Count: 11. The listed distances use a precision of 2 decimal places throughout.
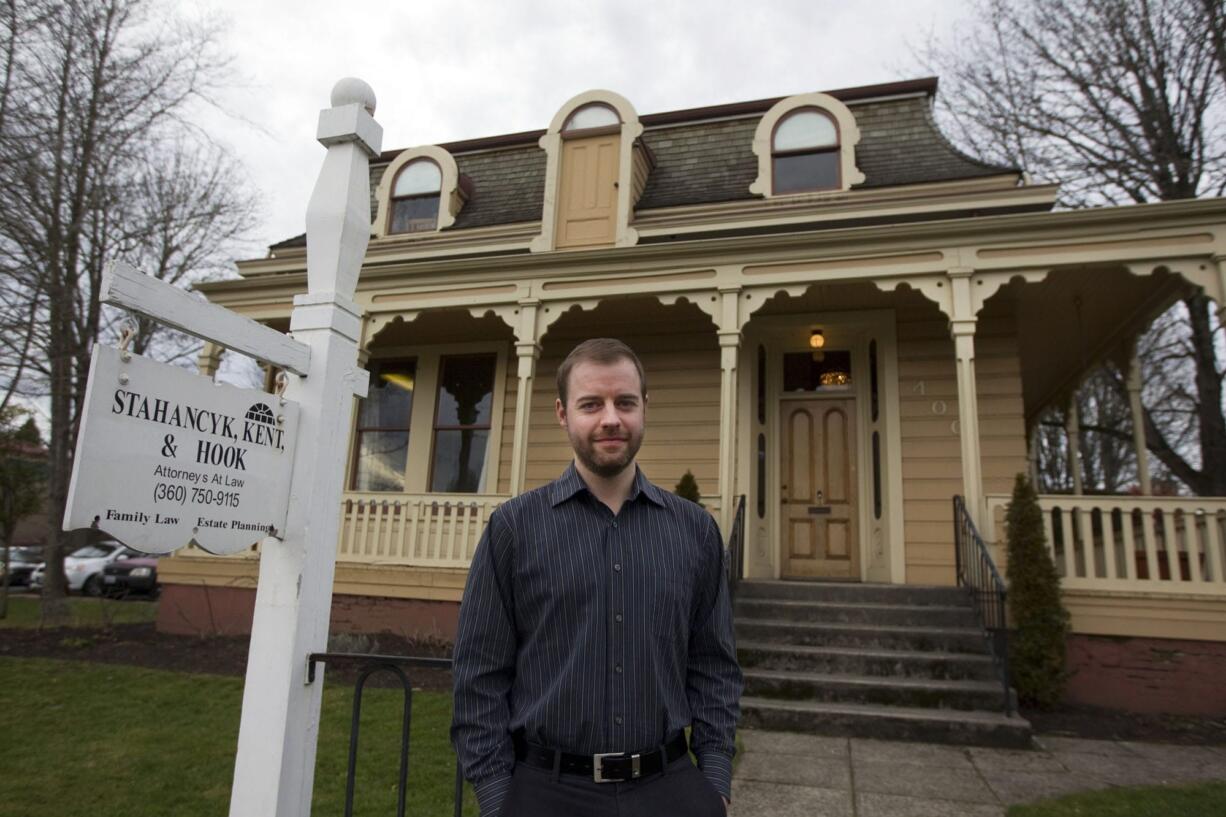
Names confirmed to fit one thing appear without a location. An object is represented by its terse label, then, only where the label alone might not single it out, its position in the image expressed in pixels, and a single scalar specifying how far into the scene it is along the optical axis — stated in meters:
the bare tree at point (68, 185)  7.98
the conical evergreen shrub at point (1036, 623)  5.79
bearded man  1.53
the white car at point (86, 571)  18.73
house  6.62
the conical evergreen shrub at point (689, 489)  7.22
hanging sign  1.64
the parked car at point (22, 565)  20.50
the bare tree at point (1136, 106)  10.30
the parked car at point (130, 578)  17.67
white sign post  1.77
